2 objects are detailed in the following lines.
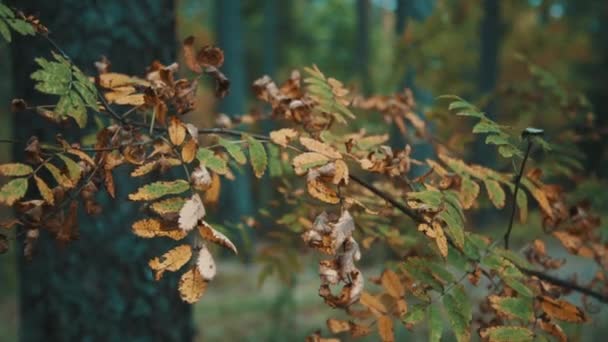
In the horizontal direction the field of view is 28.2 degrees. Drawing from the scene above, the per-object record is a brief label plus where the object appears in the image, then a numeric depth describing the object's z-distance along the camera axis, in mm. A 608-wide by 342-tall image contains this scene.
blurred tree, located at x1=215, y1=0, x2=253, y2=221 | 10399
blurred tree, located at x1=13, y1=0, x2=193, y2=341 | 1356
